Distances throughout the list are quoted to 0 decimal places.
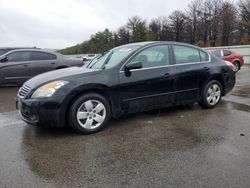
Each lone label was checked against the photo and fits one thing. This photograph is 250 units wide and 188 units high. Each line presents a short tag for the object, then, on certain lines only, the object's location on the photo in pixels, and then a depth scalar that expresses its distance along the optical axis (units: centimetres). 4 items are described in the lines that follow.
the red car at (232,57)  1268
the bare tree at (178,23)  4408
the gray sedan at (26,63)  714
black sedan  321
